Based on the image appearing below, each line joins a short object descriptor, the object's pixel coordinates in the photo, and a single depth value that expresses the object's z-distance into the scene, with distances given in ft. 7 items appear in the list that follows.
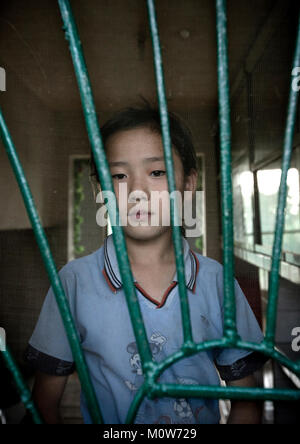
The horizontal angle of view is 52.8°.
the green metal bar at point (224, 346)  0.88
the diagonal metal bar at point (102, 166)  0.90
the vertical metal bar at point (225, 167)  0.91
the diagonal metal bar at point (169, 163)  0.89
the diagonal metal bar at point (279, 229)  0.92
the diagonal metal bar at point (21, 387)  0.92
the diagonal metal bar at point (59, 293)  0.93
